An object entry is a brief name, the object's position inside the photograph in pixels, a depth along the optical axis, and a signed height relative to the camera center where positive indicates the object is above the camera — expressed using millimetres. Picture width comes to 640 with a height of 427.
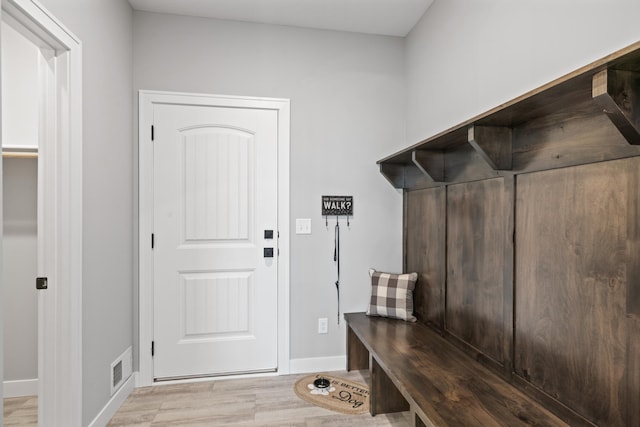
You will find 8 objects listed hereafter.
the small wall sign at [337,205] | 2764 +62
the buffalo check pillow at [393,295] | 2537 -627
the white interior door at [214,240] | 2549 -209
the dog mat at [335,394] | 2209 -1256
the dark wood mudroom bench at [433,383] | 1354 -801
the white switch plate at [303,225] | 2727 -103
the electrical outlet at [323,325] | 2760 -910
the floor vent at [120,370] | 2161 -1049
